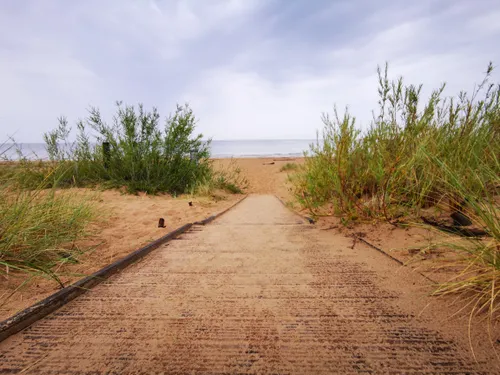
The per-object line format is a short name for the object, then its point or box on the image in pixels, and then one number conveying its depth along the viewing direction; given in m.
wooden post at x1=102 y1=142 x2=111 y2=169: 7.59
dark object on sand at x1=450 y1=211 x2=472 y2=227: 2.96
